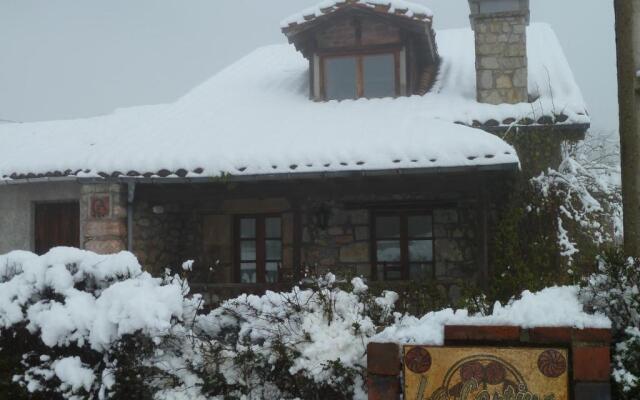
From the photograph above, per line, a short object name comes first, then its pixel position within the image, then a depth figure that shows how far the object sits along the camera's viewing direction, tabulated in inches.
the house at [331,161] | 352.5
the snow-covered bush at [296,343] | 161.3
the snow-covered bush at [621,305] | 139.1
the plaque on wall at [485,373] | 138.9
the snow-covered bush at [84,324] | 169.3
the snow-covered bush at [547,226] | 345.7
